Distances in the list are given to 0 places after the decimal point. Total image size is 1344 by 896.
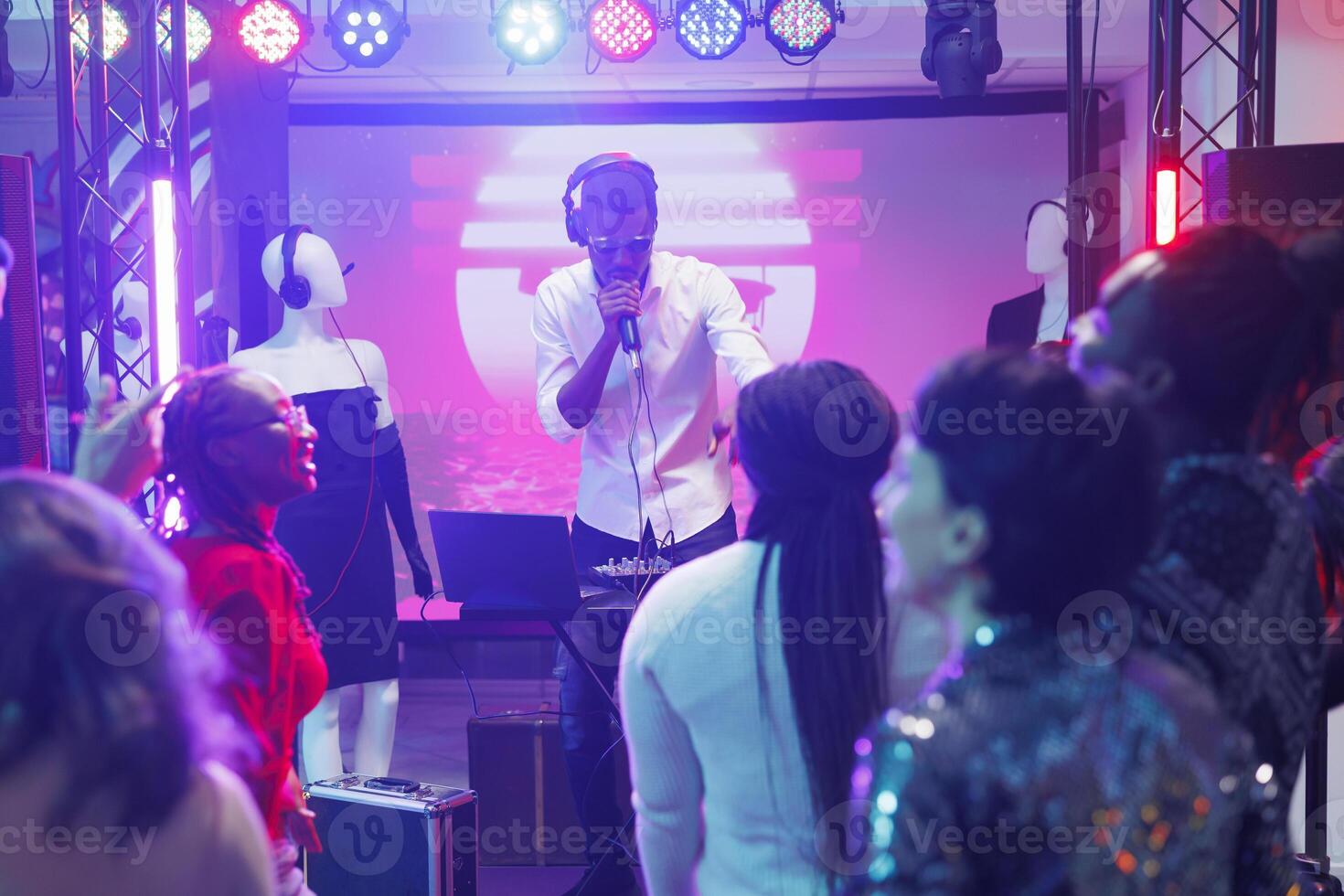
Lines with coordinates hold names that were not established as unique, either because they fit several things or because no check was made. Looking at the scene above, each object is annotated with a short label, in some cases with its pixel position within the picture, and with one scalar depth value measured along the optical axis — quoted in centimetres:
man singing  327
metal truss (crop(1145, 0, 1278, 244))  313
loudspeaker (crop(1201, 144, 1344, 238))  280
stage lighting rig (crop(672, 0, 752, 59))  493
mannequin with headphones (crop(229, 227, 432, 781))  373
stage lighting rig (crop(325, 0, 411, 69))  481
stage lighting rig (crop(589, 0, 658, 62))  489
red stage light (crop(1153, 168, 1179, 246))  311
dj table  311
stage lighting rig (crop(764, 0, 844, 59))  482
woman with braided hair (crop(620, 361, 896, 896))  146
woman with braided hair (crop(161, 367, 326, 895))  169
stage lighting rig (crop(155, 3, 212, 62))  467
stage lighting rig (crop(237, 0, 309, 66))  442
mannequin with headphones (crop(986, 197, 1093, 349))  560
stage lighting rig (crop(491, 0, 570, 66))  482
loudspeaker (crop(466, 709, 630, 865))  369
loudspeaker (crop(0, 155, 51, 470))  255
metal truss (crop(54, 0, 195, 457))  338
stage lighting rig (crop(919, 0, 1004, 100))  437
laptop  303
